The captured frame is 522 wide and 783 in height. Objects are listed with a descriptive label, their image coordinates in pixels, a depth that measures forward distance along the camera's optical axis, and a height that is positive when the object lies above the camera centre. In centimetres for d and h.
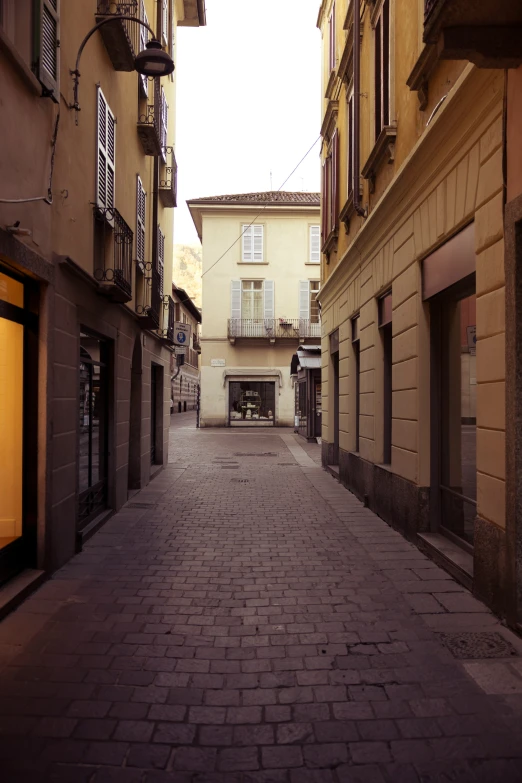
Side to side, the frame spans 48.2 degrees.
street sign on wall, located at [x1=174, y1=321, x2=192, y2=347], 1552 +186
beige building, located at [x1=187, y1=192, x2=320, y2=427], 3244 +574
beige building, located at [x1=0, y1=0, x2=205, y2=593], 490 +138
